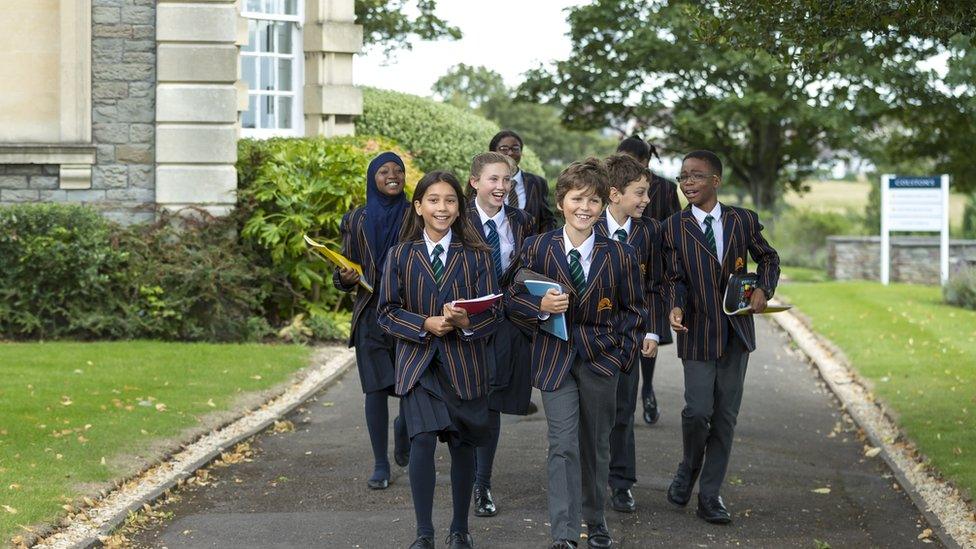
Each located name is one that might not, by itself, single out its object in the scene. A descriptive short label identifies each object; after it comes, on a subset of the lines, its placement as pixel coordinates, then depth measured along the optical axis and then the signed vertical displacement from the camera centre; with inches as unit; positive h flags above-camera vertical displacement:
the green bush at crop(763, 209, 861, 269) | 1405.0 +2.0
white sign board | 1053.2 +20.5
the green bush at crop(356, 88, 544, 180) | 816.3 +56.6
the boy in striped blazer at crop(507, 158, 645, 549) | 277.3 -18.9
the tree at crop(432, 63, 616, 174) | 1996.8 +166.3
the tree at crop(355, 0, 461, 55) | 1074.1 +152.2
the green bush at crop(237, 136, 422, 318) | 609.3 +10.0
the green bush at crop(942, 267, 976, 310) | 843.4 -31.9
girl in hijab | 337.7 -10.4
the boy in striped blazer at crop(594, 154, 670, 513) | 319.0 -2.8
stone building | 597.6 +50.8
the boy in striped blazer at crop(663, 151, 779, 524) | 313.0 -16.0
